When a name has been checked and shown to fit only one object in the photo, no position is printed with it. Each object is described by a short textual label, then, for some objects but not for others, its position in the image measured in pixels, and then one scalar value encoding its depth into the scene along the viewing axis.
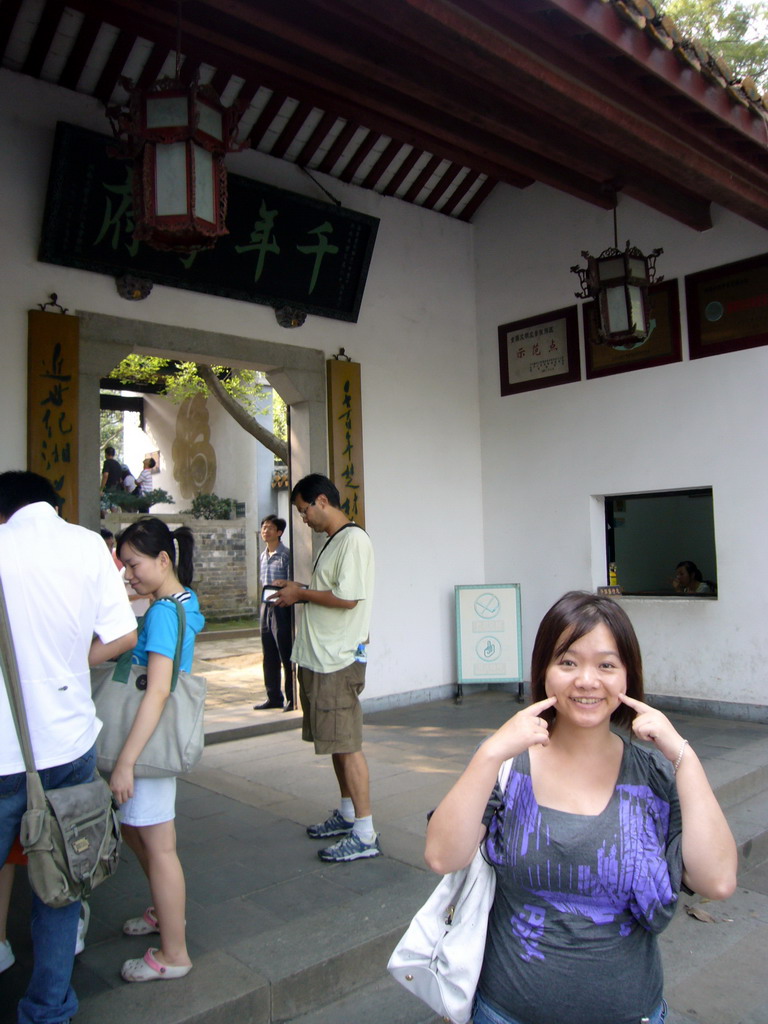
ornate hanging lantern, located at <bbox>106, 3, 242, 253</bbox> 3.95
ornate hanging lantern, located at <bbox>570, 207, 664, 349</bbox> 5.74
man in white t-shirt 2.22
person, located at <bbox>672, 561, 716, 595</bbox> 7.00
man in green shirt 3.70
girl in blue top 2.57
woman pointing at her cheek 1.50
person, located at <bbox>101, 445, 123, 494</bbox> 16.33
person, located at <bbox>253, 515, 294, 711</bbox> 7.02
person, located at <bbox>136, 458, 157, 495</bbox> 17.33
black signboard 5.08
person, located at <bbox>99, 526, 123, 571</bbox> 6.27
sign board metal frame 7.37
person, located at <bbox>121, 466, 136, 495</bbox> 16.48
